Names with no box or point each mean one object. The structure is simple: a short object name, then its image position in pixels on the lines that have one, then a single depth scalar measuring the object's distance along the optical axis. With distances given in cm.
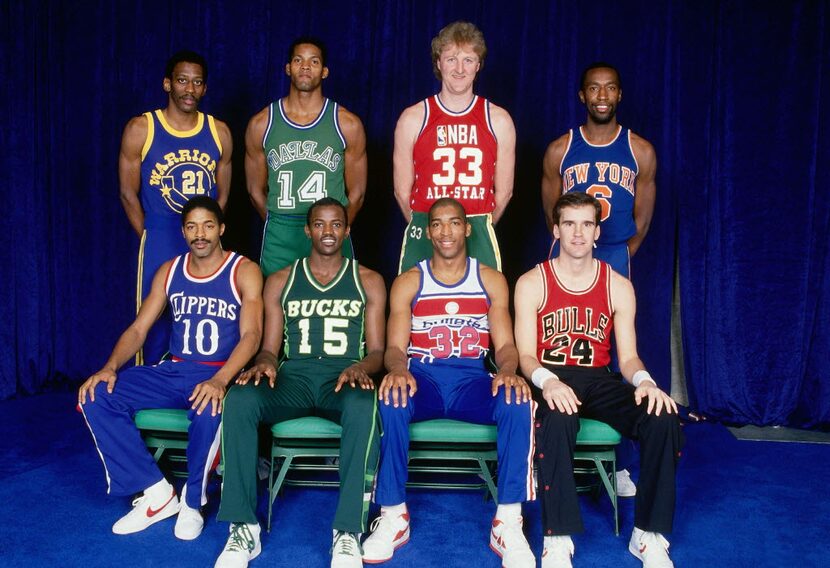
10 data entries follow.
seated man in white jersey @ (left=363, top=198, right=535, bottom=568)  257
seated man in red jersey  248
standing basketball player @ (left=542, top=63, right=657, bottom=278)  339
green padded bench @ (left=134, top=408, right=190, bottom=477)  281
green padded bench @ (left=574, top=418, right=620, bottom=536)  271
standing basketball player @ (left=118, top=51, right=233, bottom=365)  344
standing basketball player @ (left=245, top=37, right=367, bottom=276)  343
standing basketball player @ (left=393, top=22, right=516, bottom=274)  332
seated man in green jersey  250
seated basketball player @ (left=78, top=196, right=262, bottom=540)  269
